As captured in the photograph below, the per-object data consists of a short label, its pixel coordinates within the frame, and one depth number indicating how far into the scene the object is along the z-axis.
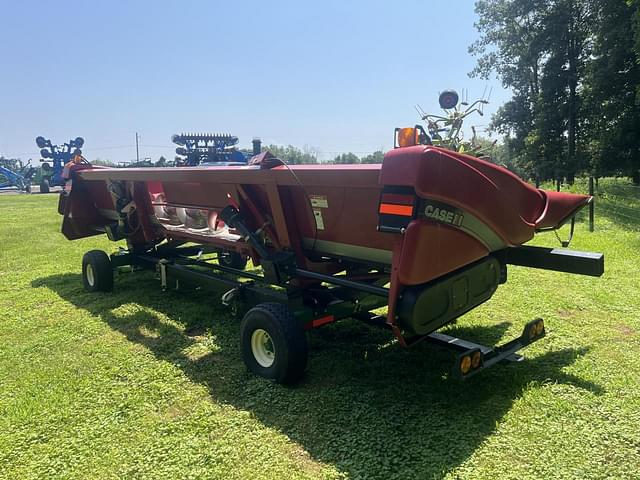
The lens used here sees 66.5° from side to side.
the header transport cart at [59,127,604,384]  2.68
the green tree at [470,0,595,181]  26.36
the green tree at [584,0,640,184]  21.66
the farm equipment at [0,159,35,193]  32.53
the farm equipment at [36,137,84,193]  29.75
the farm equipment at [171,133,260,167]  18.20
